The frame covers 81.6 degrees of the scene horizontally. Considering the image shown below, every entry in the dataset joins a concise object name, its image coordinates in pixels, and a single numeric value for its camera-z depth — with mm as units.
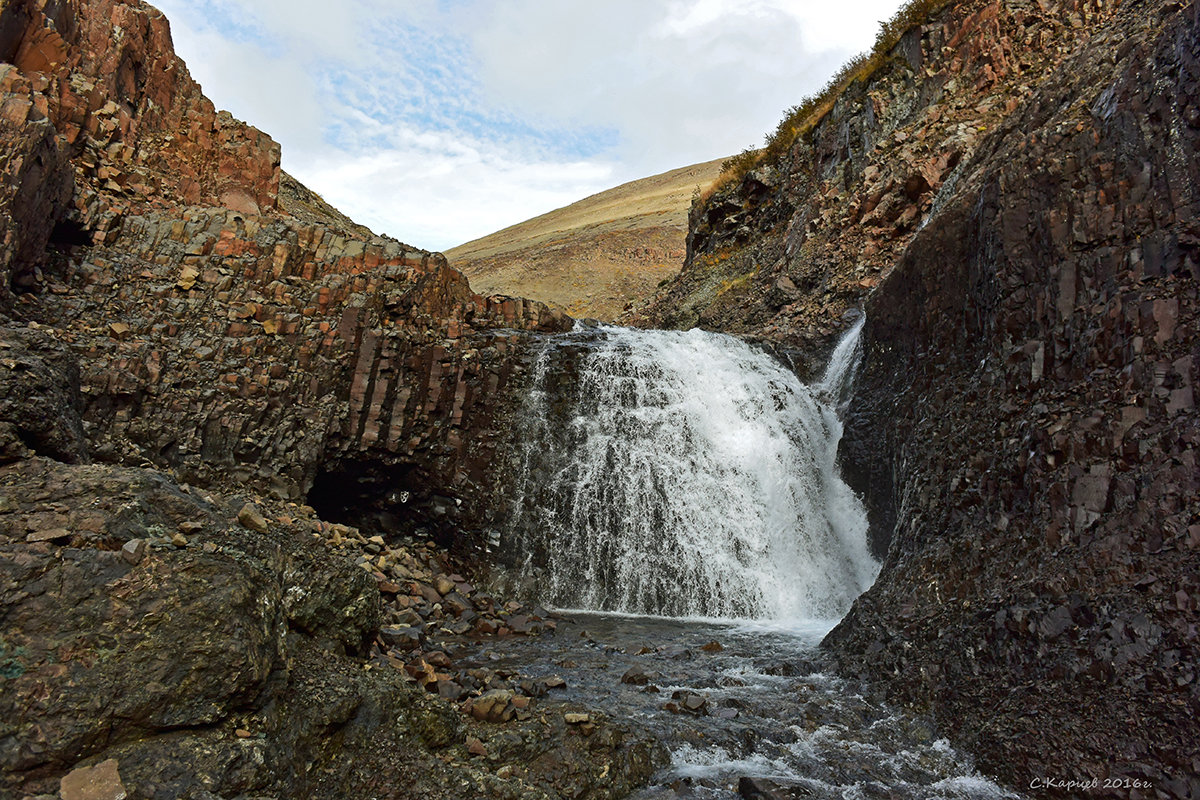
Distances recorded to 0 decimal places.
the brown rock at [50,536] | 3864
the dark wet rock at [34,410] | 5097
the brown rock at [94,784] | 3205
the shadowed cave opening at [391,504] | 15602
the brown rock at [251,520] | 5777
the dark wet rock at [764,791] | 5758
